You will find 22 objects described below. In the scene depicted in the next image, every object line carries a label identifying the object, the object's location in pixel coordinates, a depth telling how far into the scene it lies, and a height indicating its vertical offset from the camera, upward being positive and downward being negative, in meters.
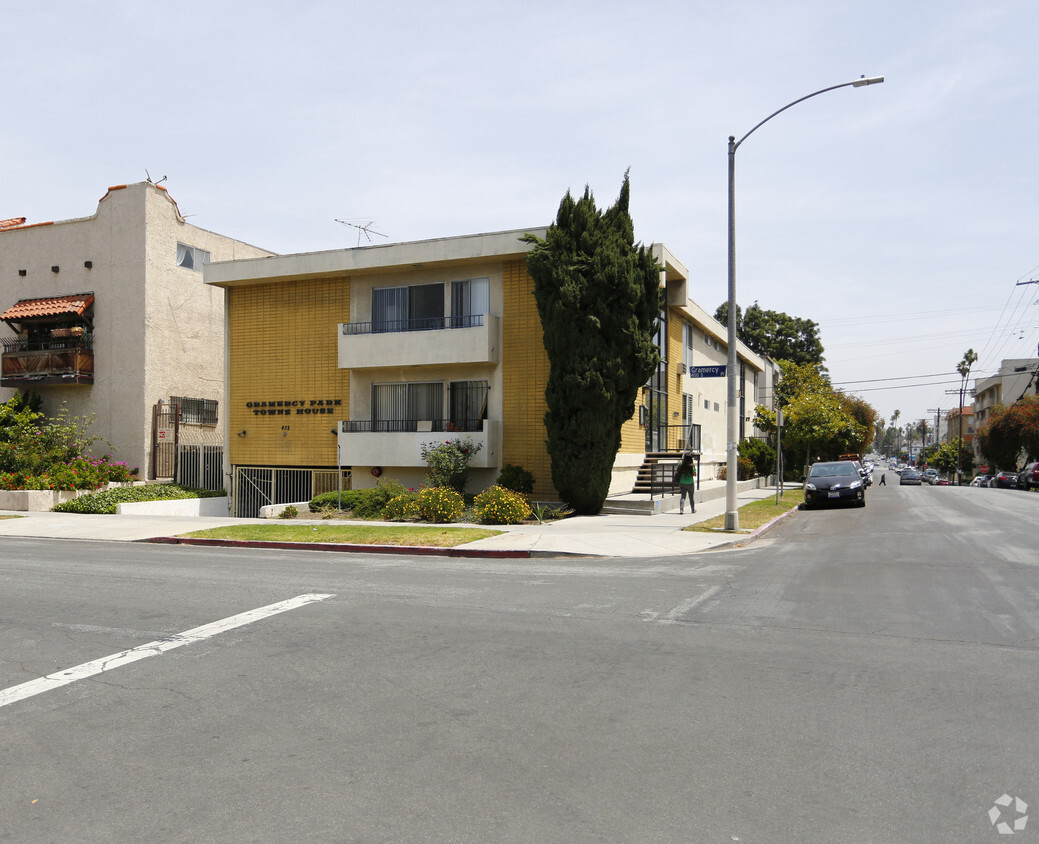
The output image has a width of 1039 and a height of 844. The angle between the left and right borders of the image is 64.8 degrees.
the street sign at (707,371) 18.23 +1.55
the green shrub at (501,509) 19.05 -1.62
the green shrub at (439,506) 19.55 -1.59
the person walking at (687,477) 21.77 -0.99
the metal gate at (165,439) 28.12 -0.01
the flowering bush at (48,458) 25.03 -0.62
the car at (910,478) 68.75 -3.16
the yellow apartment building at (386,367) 23.12 +2.17
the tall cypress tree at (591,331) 20.11 +2.70
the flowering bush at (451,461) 22.16 -0.59
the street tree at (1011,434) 61.66 +0.52
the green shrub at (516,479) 21.59 -1.05
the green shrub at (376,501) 21.53 -1.63
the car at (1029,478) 50.75 -2.39
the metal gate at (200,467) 27.33 -0.94
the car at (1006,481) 54.91 -2.73
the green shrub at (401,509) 19.98 -1.71
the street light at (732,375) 17.36 +1.40
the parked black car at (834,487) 25.82 -1.48
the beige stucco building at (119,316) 27.94 +4.30
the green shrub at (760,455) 39.72 -0.71
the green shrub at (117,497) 23.55 -1.75
